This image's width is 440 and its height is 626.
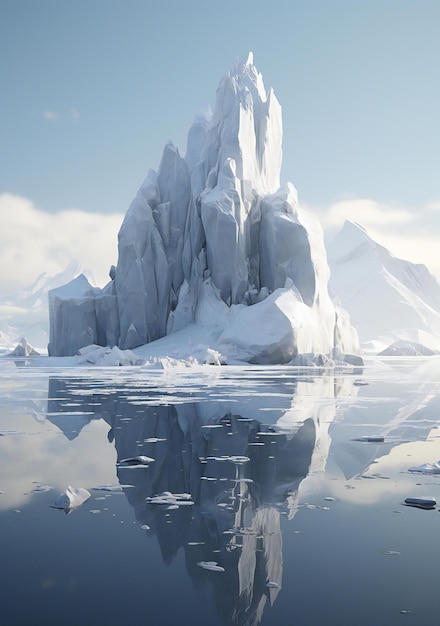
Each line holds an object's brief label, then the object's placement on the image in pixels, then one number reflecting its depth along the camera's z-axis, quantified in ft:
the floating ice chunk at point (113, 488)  14.19
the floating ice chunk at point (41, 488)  14.26
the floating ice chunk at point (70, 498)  12.83
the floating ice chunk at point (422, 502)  12.99
